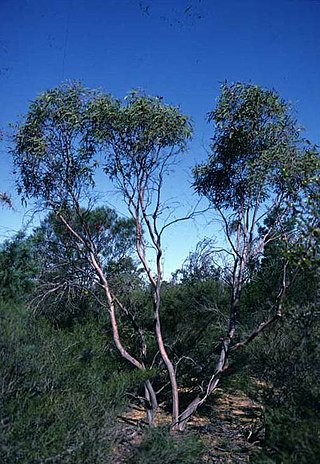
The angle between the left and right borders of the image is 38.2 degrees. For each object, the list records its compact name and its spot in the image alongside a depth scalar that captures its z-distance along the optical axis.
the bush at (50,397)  4.27
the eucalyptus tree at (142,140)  7.95
